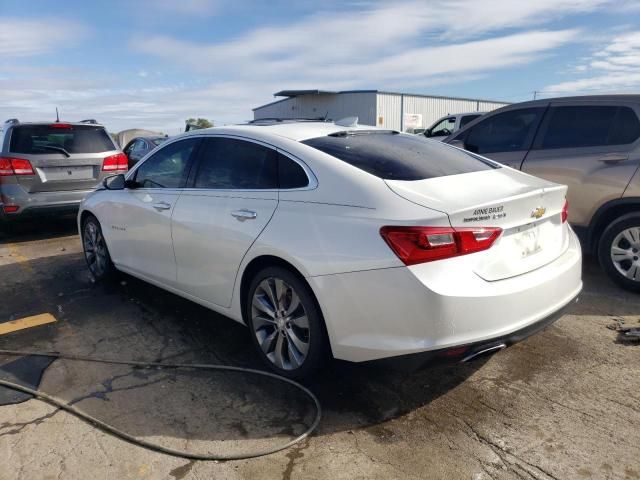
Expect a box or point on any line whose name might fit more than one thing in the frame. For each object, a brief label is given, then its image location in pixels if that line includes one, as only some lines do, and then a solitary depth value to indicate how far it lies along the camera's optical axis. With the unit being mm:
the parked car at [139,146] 12219
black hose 2619
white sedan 2598
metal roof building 33062
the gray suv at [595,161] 4703
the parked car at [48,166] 7246
